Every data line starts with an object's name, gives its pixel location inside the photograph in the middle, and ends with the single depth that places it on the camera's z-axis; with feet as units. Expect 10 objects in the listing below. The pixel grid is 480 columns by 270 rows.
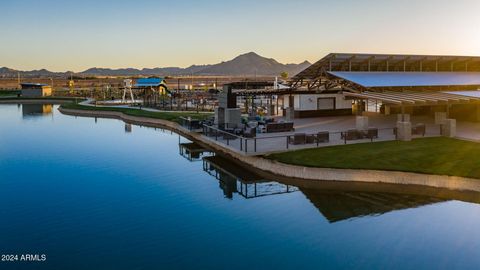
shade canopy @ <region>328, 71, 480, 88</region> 111.96
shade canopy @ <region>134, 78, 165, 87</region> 249.75
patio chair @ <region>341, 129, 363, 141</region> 84.48
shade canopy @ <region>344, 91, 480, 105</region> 88.85
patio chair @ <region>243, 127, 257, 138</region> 89.76
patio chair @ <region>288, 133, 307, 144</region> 81.41
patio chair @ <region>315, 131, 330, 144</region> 81.82
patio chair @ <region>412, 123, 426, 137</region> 89.76
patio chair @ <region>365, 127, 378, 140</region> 85.61
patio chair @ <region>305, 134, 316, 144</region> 81.97
